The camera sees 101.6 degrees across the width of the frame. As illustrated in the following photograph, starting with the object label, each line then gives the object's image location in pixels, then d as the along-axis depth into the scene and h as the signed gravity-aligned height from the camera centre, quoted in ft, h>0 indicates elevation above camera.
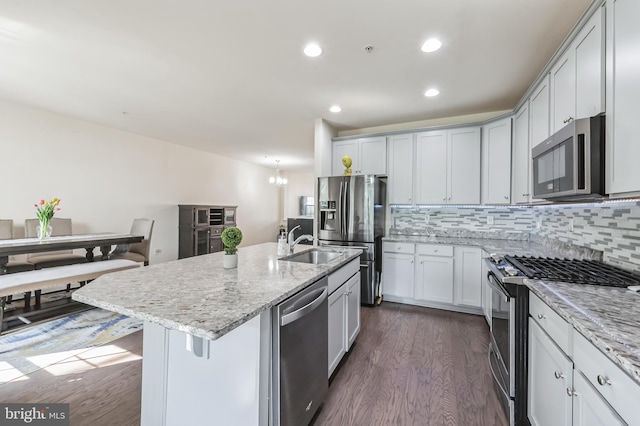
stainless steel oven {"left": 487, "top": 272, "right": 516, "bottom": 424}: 5.13 -2.79
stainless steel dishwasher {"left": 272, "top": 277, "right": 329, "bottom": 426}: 3.95 -2.48
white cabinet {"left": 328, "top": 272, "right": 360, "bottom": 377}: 6.24 -2.87
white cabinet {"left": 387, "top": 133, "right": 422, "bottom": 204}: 12.22 +2.05
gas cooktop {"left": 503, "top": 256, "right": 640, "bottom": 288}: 4.61 -1.16
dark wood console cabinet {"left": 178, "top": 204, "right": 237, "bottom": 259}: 18.39 -1.27
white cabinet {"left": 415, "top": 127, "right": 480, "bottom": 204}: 11.13 +2.06
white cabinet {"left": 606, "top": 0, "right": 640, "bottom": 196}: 3.68 +1.77
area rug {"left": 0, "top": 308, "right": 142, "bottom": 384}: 7.04 -4.11
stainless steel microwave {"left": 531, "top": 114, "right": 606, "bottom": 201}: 4.41 +0.99
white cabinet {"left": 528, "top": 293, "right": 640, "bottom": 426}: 2.57 -2.06
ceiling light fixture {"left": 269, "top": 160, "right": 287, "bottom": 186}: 23.14 +2.83
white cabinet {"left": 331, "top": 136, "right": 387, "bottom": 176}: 12.71 +2.89
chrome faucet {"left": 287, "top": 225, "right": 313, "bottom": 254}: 7.55 -0.85
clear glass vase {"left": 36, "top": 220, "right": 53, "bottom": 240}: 10.41 -0.79
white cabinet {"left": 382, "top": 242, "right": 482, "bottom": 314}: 10.41 -2.65
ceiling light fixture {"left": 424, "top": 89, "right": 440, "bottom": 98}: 9.68 +4.56
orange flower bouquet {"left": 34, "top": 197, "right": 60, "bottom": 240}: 10.35 -0.22
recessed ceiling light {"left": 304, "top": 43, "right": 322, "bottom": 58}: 7.18 +4.58
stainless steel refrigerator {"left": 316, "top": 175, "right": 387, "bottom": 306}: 11.51 -0.30
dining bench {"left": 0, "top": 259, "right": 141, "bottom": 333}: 8.05 -2.25
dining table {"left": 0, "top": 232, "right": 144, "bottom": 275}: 8.95 -1.29
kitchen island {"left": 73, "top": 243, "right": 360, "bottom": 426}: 3.46 -2.01
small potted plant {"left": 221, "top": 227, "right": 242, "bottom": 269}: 5.53 -0.73
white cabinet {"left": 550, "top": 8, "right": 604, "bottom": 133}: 4.54 +2.75
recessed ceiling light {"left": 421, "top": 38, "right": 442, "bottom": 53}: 6.86 +4.52
